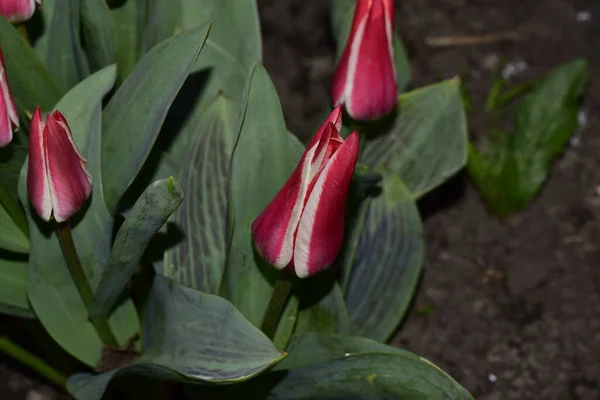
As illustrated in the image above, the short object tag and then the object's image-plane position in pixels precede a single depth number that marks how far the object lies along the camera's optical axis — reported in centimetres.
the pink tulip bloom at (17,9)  76
